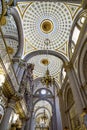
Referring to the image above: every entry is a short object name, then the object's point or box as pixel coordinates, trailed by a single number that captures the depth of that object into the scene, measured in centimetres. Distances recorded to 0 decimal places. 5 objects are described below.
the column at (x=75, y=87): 829
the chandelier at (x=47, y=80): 852
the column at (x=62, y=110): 1233
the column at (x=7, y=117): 656
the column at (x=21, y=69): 986
